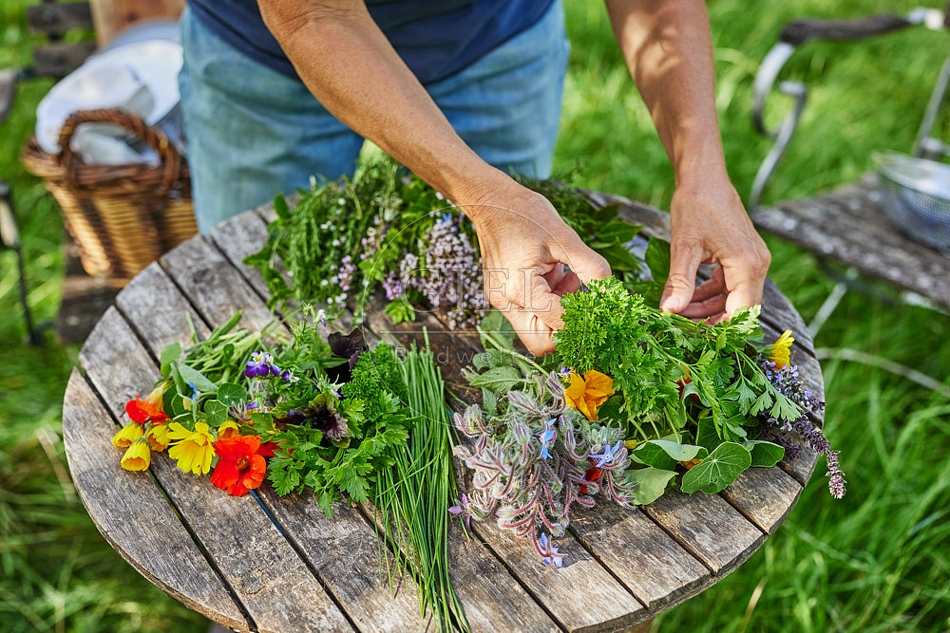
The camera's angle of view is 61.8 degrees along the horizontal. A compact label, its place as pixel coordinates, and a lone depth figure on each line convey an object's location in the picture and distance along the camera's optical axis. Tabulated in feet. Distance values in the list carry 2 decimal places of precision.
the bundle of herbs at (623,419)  3.90
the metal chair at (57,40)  11.02
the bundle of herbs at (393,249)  5.09
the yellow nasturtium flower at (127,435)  4.22
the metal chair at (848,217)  8.38
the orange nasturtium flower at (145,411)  4.26
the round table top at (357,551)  3.63
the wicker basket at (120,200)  8.52
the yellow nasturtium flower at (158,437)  4.17
